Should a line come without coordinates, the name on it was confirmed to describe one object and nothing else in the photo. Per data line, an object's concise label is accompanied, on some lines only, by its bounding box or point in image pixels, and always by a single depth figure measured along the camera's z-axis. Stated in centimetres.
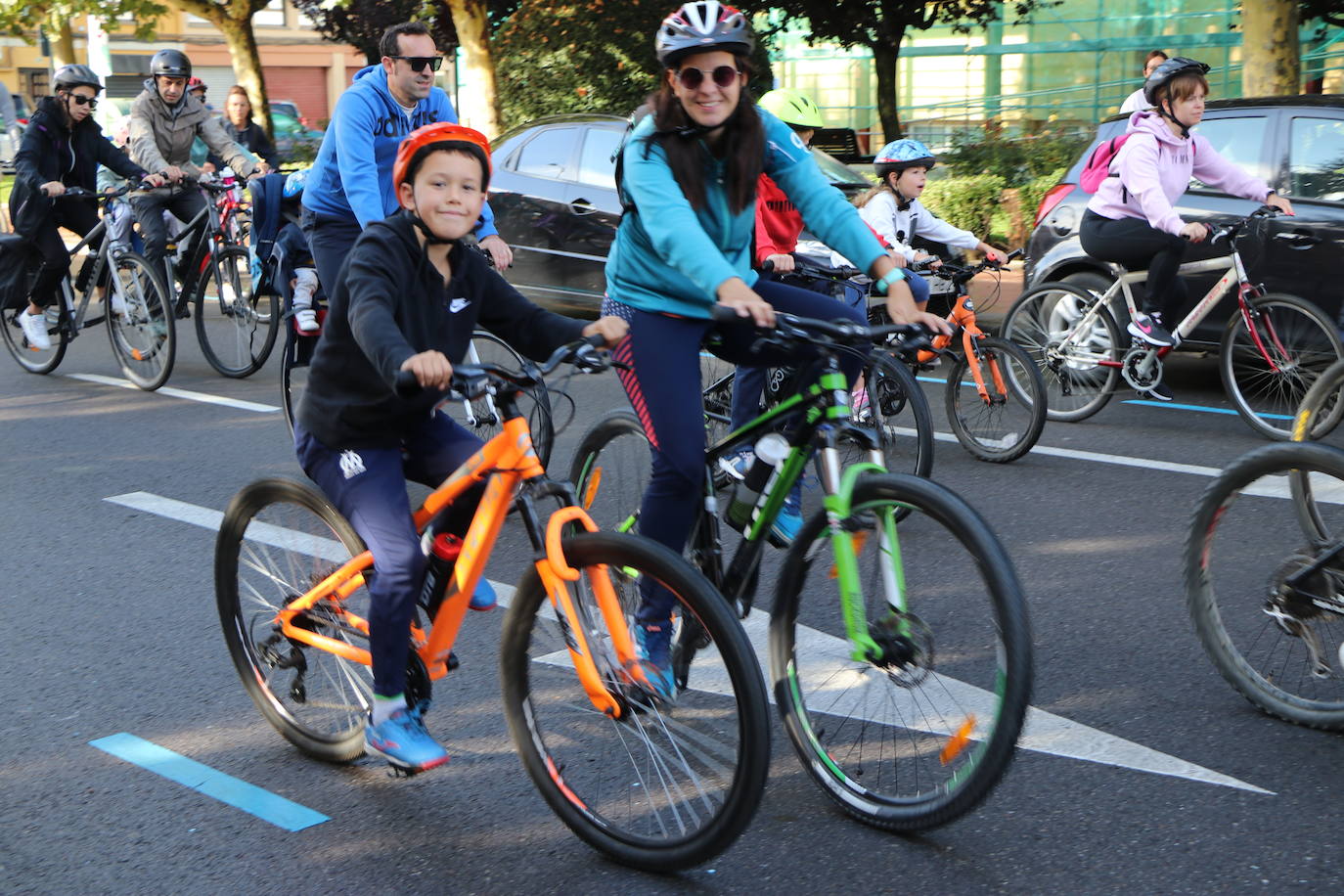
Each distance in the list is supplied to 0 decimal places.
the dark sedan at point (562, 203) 1070
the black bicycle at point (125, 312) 928
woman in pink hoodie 760
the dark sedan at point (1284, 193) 789
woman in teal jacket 366
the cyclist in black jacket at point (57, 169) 940
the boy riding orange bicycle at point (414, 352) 338
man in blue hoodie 612
